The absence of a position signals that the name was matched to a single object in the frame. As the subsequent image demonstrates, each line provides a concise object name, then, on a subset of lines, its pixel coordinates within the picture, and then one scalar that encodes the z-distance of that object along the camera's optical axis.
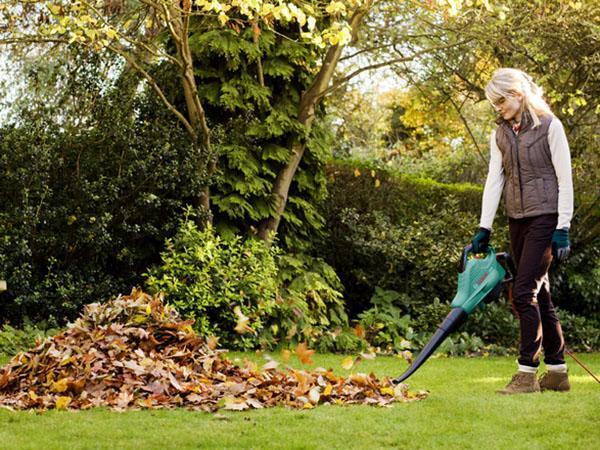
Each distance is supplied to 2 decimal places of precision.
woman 5.24
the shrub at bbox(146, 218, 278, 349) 8.18
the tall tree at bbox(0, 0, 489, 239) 8.19
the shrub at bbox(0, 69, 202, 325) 8.16
